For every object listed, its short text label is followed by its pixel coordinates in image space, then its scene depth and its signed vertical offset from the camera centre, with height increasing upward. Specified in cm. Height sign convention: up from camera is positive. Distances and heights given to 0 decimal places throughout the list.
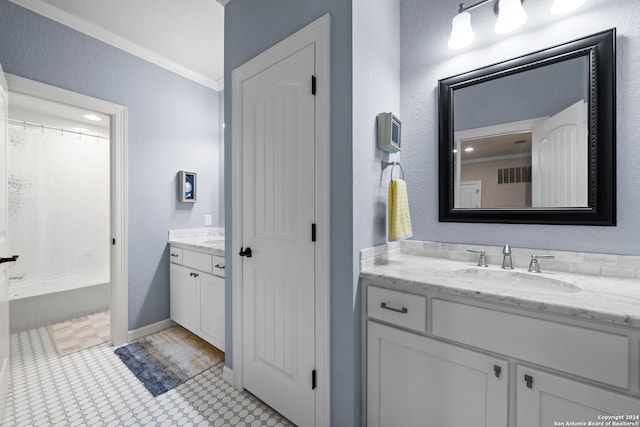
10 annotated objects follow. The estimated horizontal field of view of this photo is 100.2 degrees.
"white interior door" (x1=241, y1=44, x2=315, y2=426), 139 -13
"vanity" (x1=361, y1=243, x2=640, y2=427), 79 -47
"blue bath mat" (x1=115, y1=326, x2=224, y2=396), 187 -116
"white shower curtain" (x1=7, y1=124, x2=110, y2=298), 280 +5
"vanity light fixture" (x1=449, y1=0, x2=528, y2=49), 130 +98
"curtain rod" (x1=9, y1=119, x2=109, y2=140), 279 +96
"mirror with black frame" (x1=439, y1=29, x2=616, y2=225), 119 +38
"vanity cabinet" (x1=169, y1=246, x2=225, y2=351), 211 -70
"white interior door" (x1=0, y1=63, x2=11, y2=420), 152 -23
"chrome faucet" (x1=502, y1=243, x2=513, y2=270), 135 -24
